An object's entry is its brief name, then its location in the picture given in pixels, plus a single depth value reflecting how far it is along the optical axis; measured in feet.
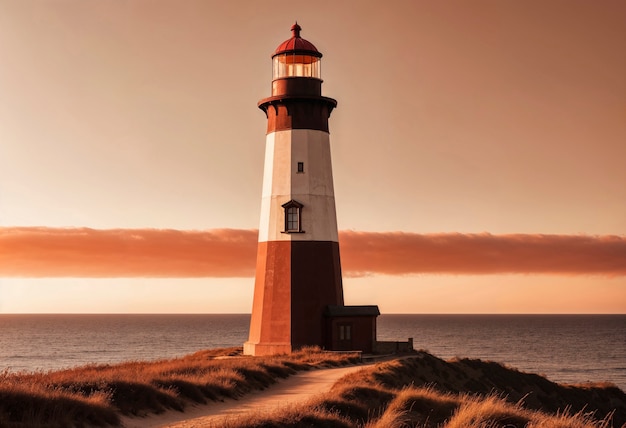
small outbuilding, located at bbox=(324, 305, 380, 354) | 113.39
